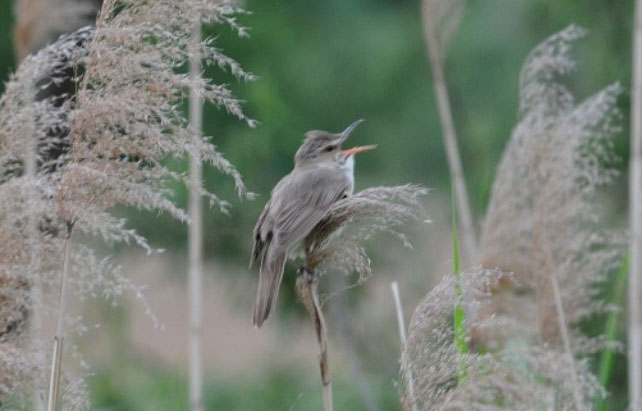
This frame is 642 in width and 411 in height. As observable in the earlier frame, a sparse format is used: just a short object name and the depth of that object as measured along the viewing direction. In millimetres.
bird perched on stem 7301
